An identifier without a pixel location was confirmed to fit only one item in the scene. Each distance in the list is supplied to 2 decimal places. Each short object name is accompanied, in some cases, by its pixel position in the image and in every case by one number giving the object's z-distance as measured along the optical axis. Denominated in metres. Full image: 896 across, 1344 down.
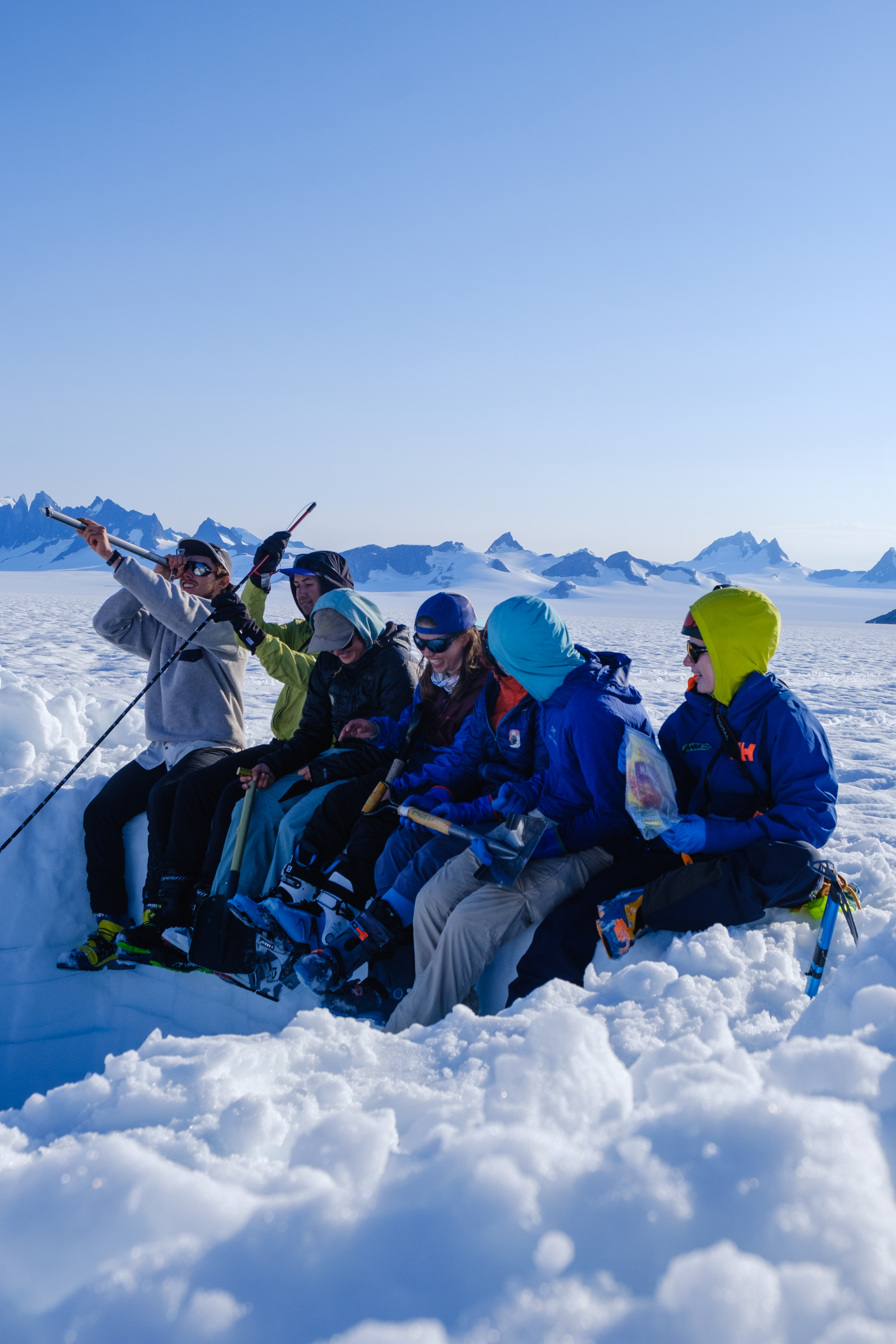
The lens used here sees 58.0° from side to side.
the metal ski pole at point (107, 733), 3.93
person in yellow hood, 2.59
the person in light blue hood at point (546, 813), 2.82
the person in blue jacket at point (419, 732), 3.44
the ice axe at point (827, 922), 2.31
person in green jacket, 3.77
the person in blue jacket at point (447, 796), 3.17
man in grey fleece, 3.90
